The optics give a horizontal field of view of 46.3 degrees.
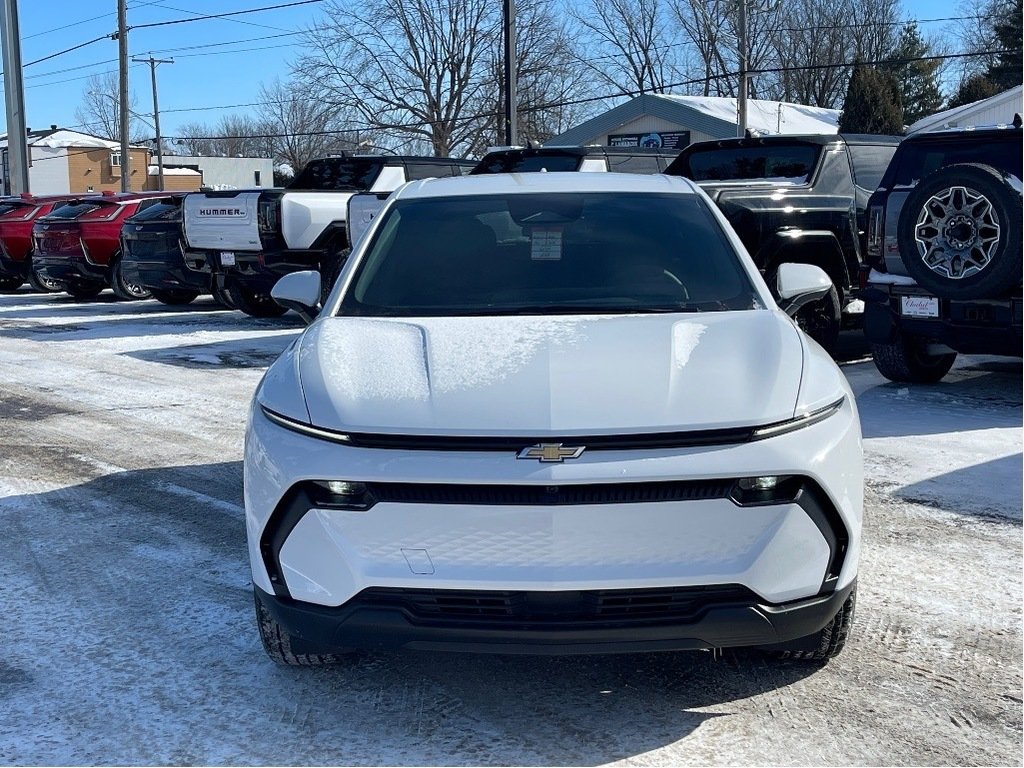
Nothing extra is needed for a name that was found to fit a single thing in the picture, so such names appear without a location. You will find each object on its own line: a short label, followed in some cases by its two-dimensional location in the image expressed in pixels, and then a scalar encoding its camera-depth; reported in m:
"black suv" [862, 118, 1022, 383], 7.29
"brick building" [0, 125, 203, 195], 93.00
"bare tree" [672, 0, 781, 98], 58.34
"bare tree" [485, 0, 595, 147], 50.50
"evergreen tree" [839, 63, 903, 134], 44.22
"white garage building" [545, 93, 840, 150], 38.25
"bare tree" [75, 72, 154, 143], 110.31
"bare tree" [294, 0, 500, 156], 50.69
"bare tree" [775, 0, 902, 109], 62.28
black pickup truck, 9.29
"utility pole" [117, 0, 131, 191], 36.22
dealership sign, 38.44
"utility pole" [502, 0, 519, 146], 24.22
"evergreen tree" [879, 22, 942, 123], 59.16
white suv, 3.02
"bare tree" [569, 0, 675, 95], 61.94
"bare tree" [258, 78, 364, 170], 50.44
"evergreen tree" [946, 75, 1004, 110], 48.59
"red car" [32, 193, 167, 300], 17.64
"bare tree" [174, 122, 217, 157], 119.52
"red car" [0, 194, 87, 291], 20.48
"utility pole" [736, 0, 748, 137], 34.50
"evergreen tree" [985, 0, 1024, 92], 52.31
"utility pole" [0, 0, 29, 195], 32.50
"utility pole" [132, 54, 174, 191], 68.00
